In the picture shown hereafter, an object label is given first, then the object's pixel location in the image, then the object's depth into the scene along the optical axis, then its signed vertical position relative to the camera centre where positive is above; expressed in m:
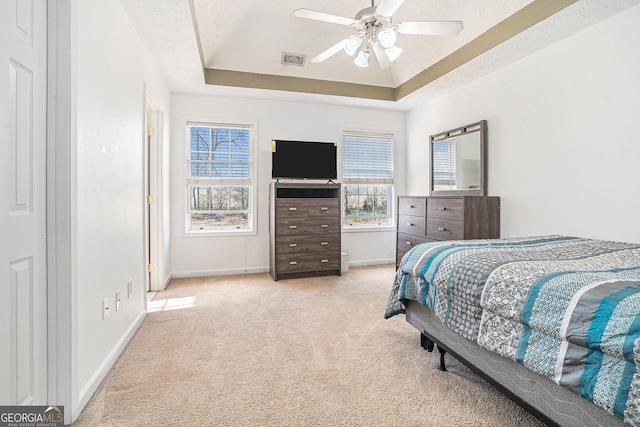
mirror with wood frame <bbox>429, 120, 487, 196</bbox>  3.79 +0.66
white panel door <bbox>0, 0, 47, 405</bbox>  1.25 +0.04
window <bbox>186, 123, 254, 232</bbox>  4.46 +0.48
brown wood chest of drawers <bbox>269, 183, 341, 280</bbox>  4.20 -0.29
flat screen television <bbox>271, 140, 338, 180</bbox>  4.45 +0.73
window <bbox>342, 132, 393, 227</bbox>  5.10 +0.54
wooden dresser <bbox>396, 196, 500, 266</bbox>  3.47 -0.08
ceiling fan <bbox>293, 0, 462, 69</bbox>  2.29 +1.38
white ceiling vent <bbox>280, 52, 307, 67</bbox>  4.09 +1.98
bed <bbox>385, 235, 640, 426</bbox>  1.03 -0.44
